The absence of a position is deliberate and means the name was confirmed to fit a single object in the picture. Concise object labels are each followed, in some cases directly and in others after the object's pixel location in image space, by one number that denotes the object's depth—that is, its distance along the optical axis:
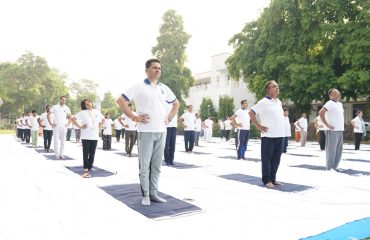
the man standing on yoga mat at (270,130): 6.34
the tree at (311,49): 21.73
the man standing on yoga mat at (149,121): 4.85
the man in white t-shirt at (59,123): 11.41
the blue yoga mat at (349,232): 3.59
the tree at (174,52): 44.44
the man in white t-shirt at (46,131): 14.10
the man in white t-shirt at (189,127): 13.62
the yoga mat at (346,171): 8.16
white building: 39.81
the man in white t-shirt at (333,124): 8.19
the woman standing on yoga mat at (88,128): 8.00
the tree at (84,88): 93.81
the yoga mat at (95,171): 7.80
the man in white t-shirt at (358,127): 15.92
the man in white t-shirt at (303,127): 18.31
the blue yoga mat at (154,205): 4.45
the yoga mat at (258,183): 6.09
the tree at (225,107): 38.38
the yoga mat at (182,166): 9.20
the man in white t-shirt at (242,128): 10.99
